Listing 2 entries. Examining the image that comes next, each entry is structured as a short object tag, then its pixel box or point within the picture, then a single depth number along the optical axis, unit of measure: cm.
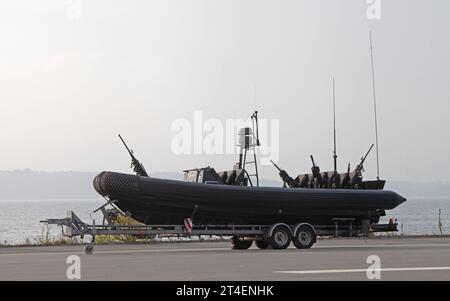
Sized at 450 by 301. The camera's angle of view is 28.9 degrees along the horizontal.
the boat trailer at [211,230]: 2525
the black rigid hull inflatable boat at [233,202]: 2630
